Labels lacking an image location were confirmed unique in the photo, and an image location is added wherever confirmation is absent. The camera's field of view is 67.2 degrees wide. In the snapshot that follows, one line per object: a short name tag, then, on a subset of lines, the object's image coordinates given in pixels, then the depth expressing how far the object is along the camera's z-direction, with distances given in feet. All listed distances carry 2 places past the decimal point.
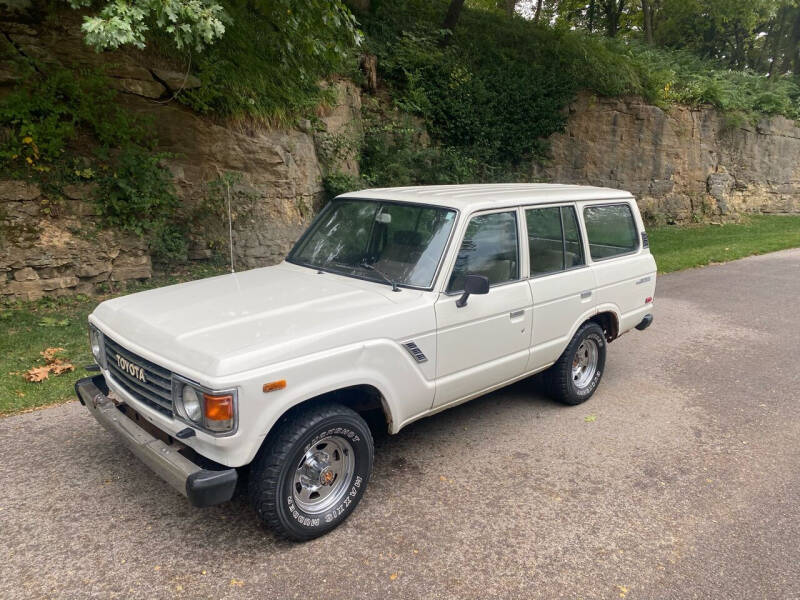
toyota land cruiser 10.06
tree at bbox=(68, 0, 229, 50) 17.80
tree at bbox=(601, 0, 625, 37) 82.33
